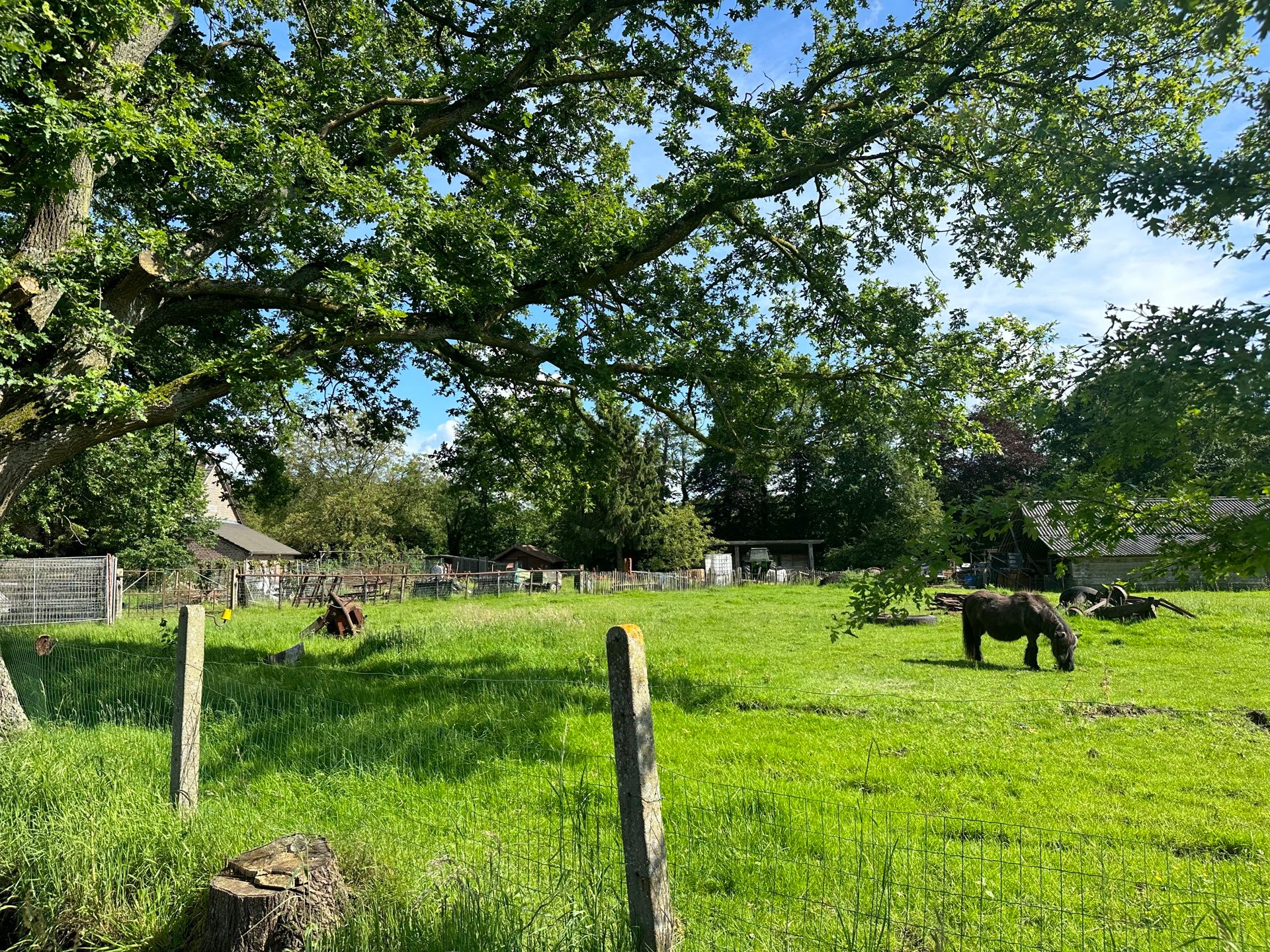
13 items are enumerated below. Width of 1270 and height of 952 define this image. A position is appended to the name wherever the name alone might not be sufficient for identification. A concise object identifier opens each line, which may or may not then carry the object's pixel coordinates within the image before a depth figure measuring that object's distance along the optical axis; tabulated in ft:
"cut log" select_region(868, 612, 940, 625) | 72.59
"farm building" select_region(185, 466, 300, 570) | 142.20
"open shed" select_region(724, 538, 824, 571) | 213.05
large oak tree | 23.44
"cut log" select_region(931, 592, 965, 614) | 82.89
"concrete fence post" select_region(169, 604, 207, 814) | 16.46
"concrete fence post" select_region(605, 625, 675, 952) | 9.72
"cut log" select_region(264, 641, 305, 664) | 43.78
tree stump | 11.30
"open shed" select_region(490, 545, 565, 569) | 203.41
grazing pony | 46.32
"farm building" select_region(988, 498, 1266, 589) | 118.73
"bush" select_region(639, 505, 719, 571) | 175.32
